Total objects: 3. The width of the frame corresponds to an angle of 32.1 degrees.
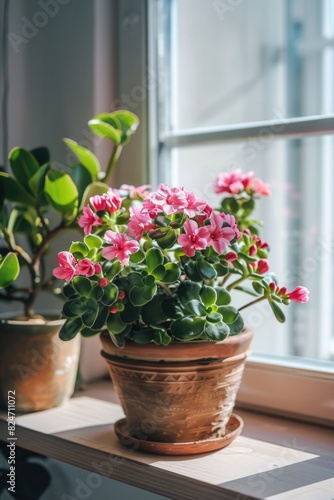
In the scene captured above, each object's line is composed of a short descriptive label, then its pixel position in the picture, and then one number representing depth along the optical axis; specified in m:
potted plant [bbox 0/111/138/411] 1.02
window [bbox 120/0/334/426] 1.19
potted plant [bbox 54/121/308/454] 0.80
